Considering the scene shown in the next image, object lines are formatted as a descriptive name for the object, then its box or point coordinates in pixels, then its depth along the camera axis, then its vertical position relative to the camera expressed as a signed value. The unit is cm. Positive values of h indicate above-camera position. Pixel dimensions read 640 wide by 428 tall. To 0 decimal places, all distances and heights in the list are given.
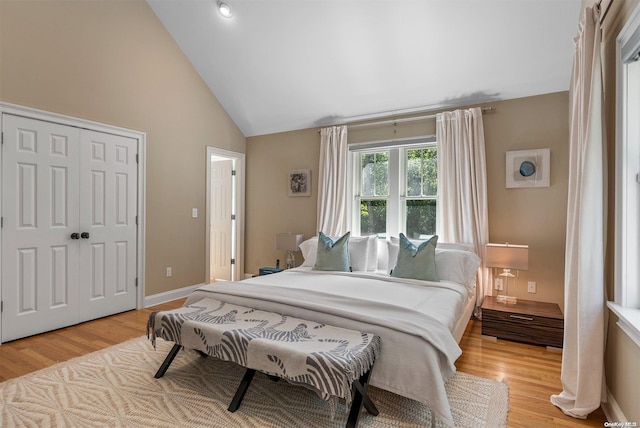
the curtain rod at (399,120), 360 +116
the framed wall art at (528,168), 332 +47
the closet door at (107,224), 344 -12
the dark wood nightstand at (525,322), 283 -97
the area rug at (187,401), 181 -114
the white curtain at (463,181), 353 +35
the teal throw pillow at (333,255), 352 -46
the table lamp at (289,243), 454 -42
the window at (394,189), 399 +31
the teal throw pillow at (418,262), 300 -45
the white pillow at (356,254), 369 -47
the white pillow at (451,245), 343 -34
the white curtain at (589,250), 185 -21
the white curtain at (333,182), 440 +43
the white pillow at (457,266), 305 -49
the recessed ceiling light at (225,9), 352 +221
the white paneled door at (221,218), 537 -9
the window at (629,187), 172 +14
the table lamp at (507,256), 306 -41
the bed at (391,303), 175 -63
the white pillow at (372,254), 374 -47
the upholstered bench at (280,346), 159 -73
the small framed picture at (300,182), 481 +46
